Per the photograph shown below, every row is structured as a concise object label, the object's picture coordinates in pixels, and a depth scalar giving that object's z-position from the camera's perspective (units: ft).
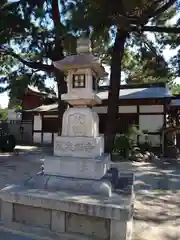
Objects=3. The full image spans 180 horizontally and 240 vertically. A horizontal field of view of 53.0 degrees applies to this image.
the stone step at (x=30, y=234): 7.47
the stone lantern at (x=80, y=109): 9.28
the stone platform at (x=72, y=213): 7.17
